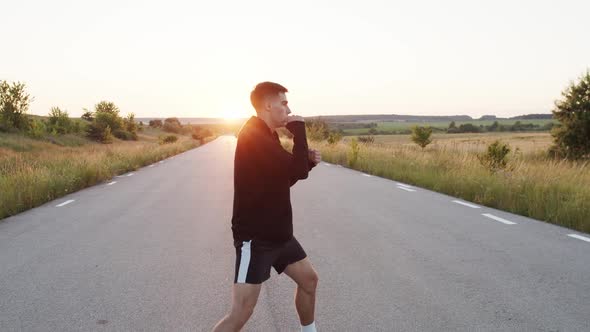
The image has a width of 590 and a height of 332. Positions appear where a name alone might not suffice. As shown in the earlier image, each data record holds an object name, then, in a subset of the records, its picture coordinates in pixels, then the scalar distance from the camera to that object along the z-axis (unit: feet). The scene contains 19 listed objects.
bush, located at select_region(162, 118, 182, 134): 439.63
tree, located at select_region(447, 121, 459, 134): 381.60
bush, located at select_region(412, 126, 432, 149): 156.15
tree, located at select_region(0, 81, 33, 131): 159.33
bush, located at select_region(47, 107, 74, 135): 197.36
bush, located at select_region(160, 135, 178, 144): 214.77
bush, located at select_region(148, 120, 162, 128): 478.59
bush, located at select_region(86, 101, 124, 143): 214.07
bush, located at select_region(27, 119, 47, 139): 158.71
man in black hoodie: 8.80
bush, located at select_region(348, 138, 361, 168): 66.65
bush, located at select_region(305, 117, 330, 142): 120.78
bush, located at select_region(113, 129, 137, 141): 257.14
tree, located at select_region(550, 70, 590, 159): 89.56
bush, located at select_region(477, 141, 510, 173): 45.78
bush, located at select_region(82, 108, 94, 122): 308.44
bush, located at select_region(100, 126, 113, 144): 209.77
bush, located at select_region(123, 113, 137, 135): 291.26
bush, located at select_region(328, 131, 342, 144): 97.99
